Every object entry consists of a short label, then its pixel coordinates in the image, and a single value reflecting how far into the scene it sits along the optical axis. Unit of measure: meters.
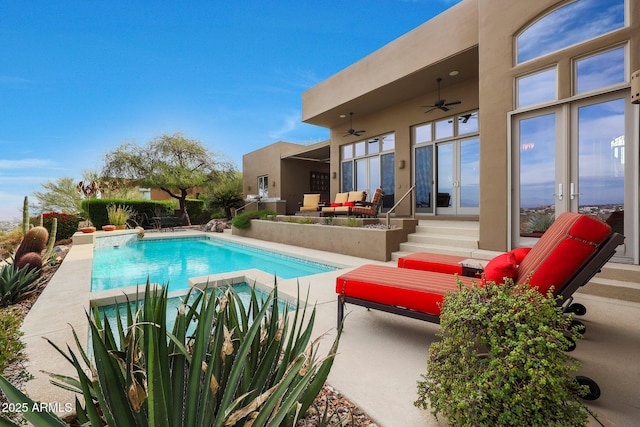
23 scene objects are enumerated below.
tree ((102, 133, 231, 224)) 15.91
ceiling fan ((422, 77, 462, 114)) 7.65
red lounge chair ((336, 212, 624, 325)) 1.96
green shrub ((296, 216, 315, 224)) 9.07
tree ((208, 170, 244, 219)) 16.45
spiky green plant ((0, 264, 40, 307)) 3.55
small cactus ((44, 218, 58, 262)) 5.50
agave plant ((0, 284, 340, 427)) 0.86
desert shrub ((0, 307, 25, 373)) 1.74
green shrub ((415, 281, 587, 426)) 1.31
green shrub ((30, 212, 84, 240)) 9.65
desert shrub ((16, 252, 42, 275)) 4.40
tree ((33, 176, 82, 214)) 19.09
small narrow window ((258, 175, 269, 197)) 17.27
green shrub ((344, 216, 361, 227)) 7.75
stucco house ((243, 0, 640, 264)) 4.34
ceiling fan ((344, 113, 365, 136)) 11.00
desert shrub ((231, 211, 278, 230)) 11.49
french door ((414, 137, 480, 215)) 8.48
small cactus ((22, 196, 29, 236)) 6.38
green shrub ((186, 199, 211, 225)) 17.53
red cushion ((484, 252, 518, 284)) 2.33
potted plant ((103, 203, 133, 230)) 12.79
